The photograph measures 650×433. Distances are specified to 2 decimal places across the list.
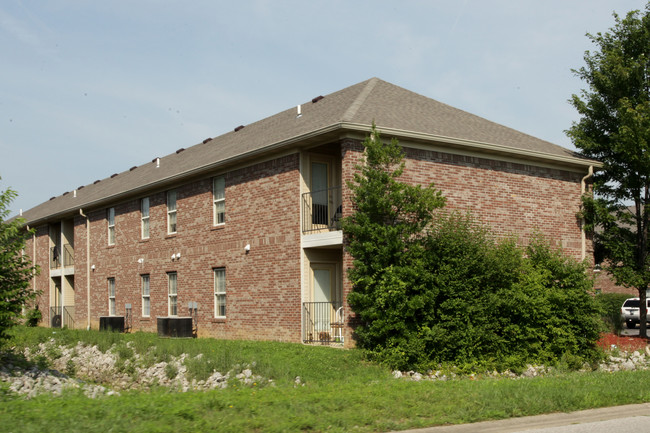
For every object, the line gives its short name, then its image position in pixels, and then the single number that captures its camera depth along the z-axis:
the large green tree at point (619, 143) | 22.02
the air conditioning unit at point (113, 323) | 26.62
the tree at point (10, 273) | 15.22
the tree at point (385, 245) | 15.70
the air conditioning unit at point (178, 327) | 22.11
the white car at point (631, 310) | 31.19
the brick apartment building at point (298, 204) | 18.69
